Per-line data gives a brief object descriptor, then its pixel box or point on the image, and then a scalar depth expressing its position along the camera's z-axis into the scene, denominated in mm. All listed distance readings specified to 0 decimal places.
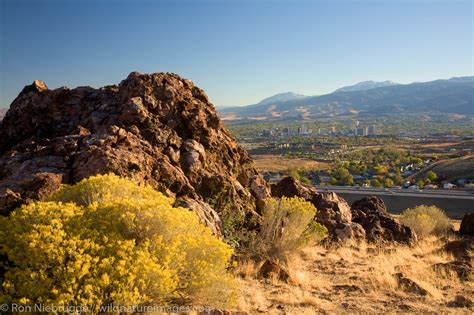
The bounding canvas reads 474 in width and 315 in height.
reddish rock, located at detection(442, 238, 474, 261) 9830
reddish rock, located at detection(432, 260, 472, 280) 7923
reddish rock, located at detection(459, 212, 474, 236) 14477
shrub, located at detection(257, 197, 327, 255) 8617
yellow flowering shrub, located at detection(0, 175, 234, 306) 3832
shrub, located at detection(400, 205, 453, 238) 14914
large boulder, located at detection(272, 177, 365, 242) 11469
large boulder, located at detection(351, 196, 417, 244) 12425
